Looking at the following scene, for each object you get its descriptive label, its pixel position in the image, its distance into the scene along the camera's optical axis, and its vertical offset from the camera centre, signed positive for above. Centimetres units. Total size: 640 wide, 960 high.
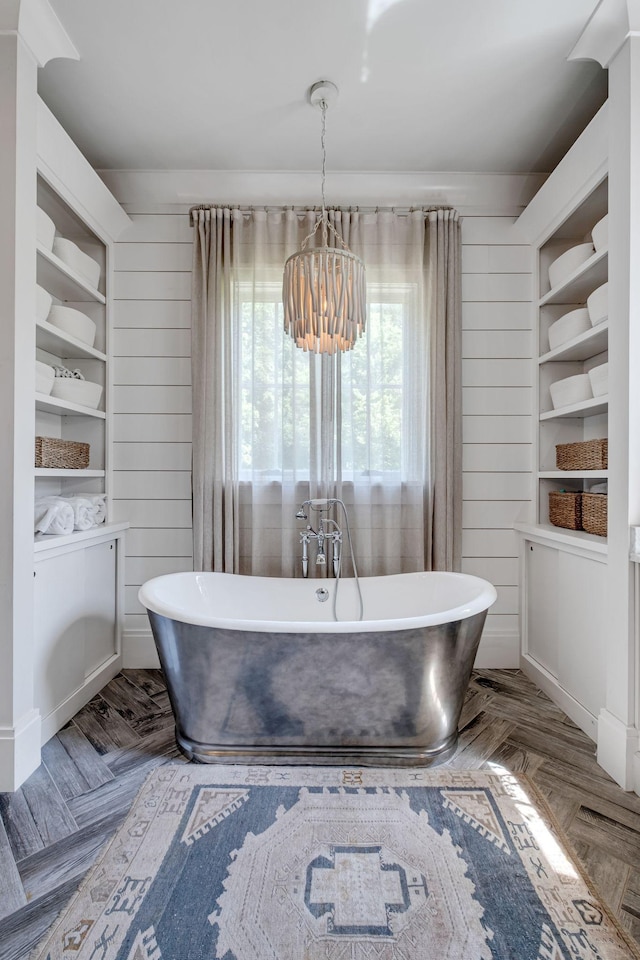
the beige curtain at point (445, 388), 261 +51
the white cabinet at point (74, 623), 198 -66
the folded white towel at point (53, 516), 205 -16
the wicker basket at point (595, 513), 206 -13
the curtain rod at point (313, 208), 265 +149
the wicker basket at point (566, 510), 232 -13
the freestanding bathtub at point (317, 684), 175 -74
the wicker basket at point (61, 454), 211 +12
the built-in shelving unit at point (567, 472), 202 +8
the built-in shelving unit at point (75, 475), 200 +3
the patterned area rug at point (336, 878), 114 -106
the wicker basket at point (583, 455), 210 +13
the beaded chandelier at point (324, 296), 189 +73
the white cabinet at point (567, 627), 200 -67
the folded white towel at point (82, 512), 229 -15
